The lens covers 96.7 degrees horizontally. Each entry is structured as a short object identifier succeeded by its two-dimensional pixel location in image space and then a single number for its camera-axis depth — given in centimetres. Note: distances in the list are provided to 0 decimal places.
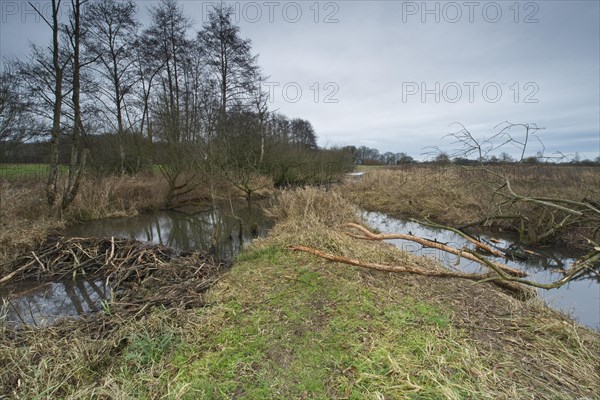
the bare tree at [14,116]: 1031
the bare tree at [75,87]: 887
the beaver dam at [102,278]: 381
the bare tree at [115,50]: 1386
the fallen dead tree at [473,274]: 324
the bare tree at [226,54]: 1695
